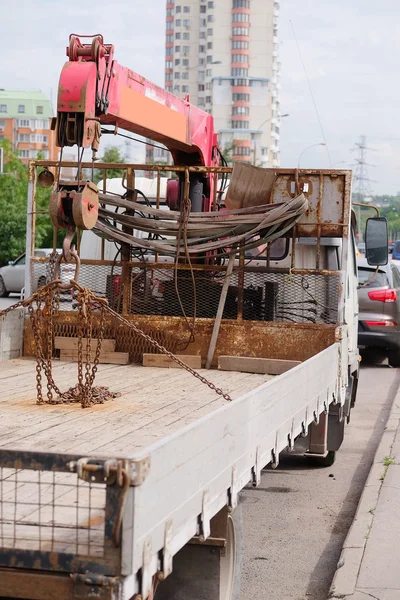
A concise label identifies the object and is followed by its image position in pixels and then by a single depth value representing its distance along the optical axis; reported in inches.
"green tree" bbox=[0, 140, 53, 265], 1763.0
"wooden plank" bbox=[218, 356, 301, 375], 325.1
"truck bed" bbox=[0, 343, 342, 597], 119.6
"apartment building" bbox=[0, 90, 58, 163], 6008.9
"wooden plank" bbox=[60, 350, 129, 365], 343.9
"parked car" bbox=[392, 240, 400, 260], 2792.8
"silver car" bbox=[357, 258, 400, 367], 660.7
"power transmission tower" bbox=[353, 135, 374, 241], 4729.6
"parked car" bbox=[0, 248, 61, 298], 1294.3
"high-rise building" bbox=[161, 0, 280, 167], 5625.0
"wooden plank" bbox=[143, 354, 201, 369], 339.0
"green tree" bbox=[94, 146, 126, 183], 2188.7
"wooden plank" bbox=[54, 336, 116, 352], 347.3
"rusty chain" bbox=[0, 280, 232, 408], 243.0
